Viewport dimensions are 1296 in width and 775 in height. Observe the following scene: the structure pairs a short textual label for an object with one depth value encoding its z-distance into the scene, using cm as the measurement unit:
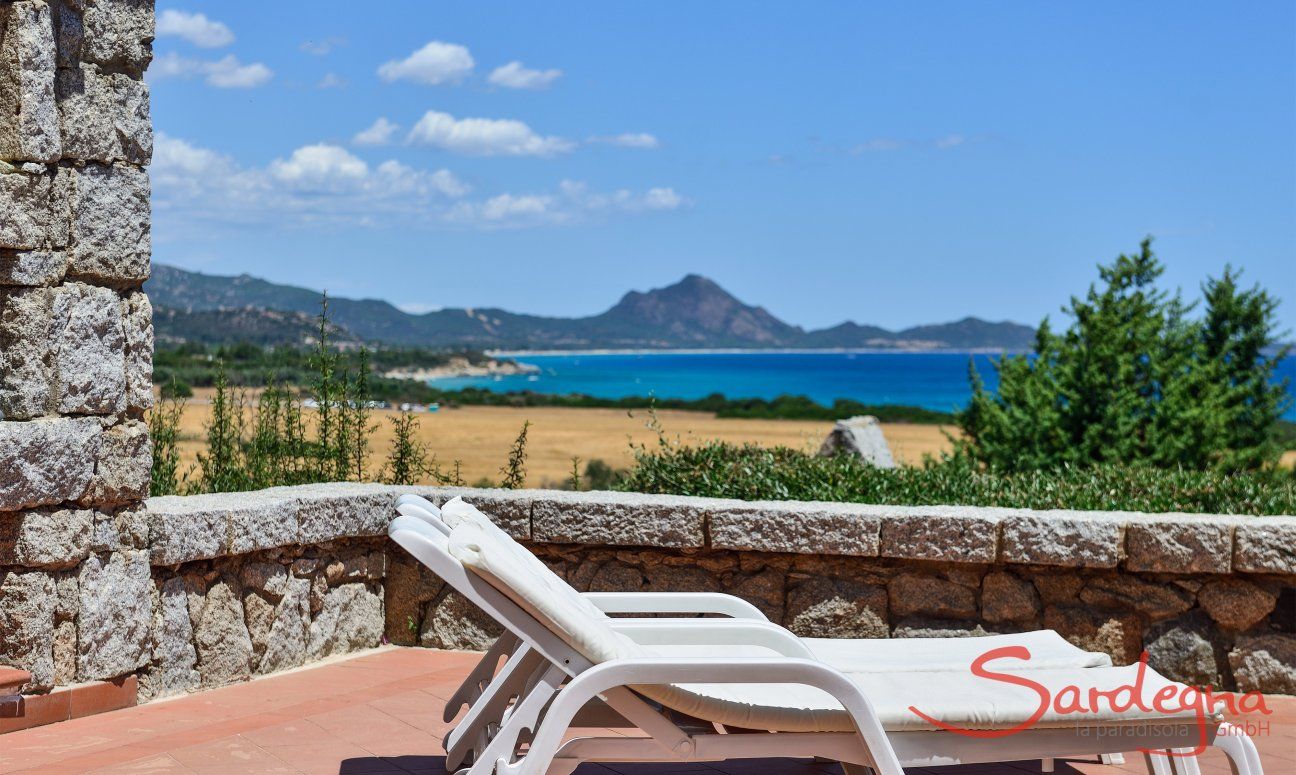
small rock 1231
